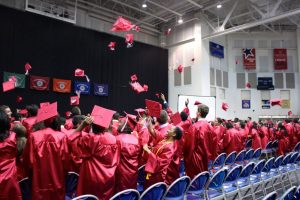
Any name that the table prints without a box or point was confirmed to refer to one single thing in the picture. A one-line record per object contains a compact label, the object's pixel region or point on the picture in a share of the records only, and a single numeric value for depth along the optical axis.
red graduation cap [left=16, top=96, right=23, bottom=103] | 9.86
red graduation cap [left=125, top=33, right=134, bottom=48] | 12.83
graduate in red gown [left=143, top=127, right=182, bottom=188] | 2.95
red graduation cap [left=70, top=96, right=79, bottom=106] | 9.65
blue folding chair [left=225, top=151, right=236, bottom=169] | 4.90
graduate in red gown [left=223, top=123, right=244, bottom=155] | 6.30
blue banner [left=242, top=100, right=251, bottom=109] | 16.75
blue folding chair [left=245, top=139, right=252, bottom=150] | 8.22
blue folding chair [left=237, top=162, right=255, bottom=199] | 3.79
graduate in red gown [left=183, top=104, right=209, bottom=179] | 4.12
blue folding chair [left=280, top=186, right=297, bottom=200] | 2.00
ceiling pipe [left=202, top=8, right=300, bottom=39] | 11.46
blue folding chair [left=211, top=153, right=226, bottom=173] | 4.67
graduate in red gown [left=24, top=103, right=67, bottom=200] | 2.63
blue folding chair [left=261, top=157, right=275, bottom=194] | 4.32
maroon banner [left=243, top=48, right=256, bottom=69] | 17.16
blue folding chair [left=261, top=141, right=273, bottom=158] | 7.43
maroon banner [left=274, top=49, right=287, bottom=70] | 17.19
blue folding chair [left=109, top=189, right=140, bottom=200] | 2.24
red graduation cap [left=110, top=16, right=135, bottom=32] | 10.20
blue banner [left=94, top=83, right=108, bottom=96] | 12.62
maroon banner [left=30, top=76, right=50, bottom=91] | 10.48
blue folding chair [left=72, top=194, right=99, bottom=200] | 2.06
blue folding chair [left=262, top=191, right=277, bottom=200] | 1.95
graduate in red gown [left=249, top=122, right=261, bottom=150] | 7.63
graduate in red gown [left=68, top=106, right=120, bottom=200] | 2.66
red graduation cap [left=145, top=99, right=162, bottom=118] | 3.90
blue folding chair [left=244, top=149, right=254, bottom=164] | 5.50
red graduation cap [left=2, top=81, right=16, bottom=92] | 6.16
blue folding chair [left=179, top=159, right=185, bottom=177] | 4.54
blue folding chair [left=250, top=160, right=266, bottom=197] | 4.09
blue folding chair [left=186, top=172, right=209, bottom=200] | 3.14
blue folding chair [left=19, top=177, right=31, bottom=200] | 2.72
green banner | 9.75
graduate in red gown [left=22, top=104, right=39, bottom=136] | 3.79
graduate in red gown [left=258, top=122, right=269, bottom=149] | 7.99
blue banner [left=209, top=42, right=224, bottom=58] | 15.60
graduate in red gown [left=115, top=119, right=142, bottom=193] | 3.01
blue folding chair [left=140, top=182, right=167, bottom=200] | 2.52
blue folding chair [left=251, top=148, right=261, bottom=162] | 5.71
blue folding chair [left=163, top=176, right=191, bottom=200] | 2.82
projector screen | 11.49
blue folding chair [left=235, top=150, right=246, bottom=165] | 5.22
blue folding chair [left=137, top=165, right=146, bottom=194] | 3.61
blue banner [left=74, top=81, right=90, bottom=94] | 11.93
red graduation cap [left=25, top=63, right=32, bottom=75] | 9.91
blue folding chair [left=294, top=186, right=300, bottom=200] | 2.17
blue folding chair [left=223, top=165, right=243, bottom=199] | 3.53
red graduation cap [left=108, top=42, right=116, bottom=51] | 12.91
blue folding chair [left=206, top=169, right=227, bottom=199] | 3.24
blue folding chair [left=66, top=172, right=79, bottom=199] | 3.04
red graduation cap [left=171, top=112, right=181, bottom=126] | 4.52
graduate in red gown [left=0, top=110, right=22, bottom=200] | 2.29
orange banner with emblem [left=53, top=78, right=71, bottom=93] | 11.18
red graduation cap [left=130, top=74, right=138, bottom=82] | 13.29
